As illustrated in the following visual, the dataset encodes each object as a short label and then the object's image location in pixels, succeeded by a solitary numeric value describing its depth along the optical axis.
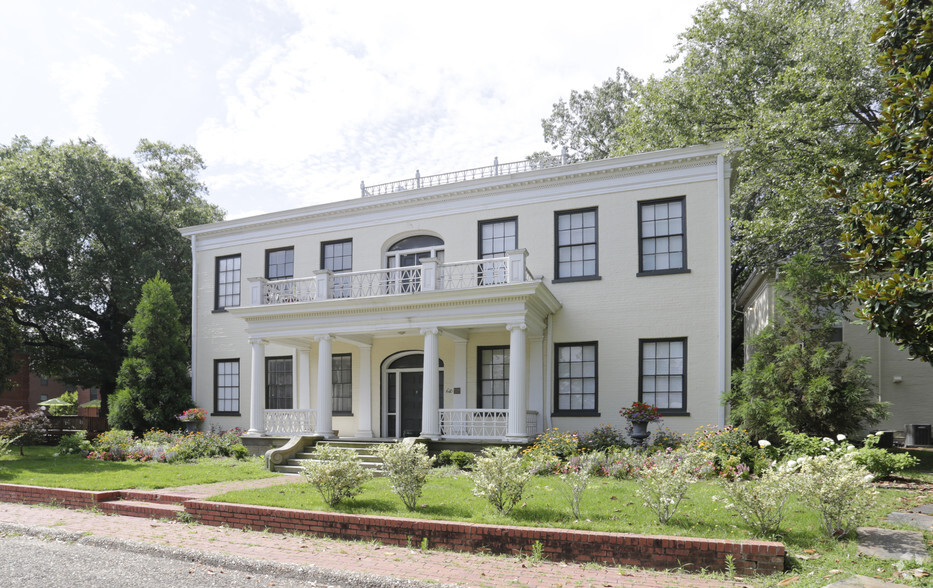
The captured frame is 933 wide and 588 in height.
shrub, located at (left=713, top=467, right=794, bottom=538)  7.57
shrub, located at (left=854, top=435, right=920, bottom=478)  10.80
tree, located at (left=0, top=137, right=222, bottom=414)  25.84
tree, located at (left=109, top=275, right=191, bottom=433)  21.16
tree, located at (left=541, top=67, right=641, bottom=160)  35.25
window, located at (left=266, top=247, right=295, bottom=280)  21.36
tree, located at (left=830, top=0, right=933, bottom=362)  7.02
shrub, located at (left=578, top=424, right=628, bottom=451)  15.39
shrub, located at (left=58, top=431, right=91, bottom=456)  19.05
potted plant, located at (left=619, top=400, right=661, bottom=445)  14.80
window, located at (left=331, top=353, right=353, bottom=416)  19.86
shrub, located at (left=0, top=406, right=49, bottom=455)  18.94
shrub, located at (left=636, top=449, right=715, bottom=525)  8.20
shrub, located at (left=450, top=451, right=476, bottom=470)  14.90
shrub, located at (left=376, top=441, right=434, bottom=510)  9.47
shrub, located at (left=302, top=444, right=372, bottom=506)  9.84
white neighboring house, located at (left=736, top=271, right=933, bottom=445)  19.12
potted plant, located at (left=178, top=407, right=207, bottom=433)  20.73
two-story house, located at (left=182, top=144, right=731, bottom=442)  16.02
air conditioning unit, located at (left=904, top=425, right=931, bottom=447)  18.36
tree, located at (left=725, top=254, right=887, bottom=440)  13.22
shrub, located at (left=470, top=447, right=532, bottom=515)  8.88
